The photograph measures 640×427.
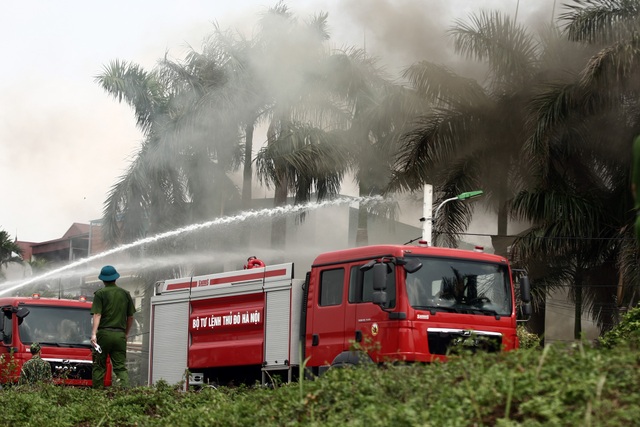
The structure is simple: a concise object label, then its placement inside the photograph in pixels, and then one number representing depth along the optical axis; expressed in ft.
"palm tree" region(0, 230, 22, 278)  218.79
